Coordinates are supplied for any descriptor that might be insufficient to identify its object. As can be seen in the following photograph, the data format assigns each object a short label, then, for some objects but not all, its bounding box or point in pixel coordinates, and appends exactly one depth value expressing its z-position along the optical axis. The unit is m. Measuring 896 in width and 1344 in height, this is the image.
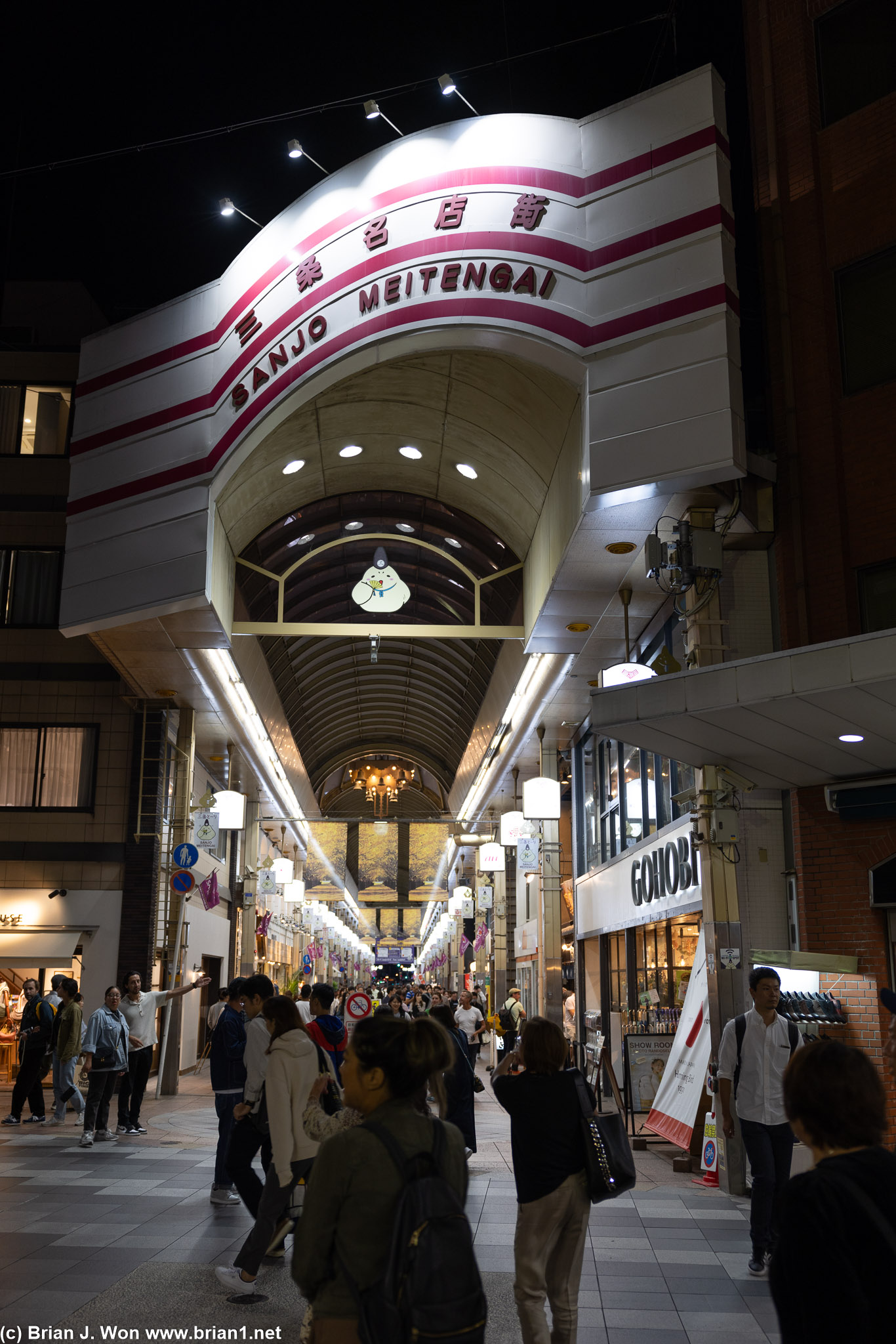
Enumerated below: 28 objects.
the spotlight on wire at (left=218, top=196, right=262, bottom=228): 13.24
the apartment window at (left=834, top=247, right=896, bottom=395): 11.17
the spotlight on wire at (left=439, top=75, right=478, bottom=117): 11.09
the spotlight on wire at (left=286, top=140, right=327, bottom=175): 12.17
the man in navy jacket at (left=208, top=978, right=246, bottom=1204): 8.56
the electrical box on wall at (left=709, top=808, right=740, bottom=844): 10.09
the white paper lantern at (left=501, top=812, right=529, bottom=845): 21.98
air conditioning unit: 9.79
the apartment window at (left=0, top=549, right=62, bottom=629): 19.02
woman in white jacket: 5.64
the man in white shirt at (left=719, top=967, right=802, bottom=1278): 6.61
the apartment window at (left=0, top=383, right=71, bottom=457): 19.23
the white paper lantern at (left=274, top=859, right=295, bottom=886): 28.19
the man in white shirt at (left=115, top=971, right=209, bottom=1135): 12.70
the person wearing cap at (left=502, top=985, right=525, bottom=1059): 15.65
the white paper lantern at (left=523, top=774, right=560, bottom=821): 18.73
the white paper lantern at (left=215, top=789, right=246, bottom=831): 19.66
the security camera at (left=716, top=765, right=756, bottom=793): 10.15
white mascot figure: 15.43
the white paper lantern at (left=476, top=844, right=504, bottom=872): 27.70
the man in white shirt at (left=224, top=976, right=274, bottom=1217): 6.69
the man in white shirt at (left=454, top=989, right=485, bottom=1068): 17.36
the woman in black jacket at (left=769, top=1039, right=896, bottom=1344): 2.36
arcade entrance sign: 10.54
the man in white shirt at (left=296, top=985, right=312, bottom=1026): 13.21
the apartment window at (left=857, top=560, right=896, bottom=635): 10.72
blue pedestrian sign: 17.50
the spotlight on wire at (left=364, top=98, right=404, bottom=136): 11.66
